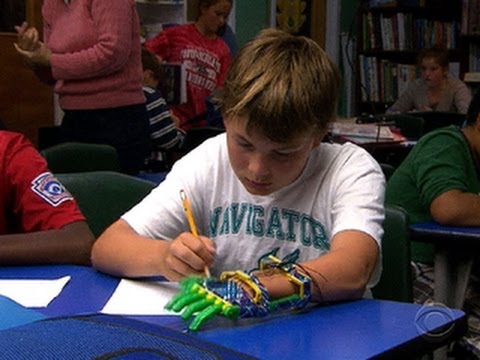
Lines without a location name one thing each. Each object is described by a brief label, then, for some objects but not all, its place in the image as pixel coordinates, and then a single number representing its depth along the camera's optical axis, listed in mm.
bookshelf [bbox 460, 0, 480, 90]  6691
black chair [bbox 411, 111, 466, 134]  4852
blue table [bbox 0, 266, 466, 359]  961
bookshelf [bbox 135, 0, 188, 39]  5215
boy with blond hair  1202
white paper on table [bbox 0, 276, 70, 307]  1182
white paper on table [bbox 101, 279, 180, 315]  1135
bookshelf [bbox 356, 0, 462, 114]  7137
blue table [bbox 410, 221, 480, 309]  2021
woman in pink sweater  2814
